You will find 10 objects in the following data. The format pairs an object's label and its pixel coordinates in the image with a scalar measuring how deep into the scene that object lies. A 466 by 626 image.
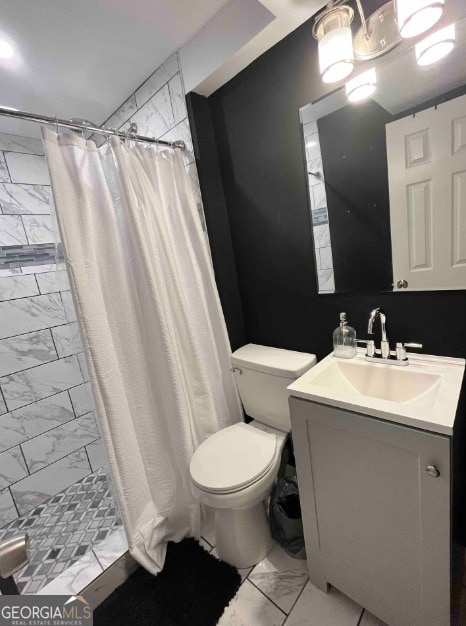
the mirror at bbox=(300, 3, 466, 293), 0.97
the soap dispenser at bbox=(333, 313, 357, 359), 1.25
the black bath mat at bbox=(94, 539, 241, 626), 1.16
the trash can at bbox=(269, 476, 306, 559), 1.31
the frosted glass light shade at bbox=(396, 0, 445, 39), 0.83
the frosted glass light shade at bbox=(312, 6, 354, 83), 0.99
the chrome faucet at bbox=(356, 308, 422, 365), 1.12
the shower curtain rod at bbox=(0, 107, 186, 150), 1.00
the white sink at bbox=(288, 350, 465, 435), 0.79
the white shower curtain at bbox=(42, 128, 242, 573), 1.16
